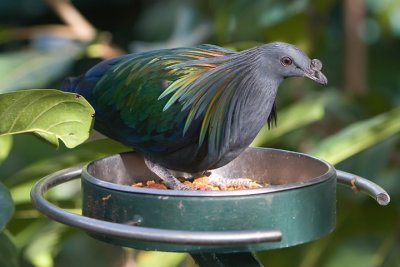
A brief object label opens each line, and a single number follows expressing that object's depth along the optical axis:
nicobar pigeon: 3.10
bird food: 3.37
